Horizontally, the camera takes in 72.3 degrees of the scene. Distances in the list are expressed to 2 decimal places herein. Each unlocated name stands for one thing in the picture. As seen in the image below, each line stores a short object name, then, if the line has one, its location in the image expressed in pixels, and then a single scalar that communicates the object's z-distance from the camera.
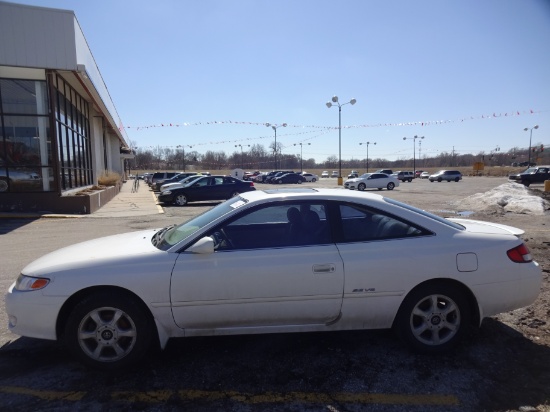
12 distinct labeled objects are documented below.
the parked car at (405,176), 54.00
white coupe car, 3.01
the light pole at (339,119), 35.45
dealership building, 12.00
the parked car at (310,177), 52.70
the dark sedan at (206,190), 18.03
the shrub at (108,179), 23.28
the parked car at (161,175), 36.85
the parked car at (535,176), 33.47
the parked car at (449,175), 50.72
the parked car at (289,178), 47.03
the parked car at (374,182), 33.62
